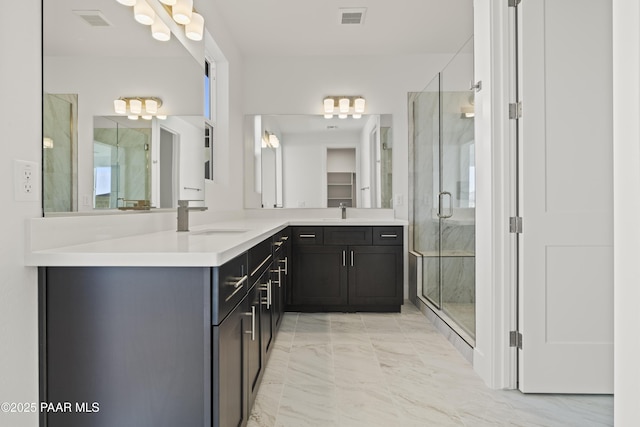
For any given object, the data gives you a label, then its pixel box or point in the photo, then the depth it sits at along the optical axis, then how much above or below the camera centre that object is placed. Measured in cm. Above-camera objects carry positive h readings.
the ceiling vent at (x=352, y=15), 336 +158
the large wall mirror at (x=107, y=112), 142 +40
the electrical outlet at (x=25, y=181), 122 +9
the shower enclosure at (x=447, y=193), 283 +14
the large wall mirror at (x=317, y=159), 439 +53
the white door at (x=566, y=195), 216 +8
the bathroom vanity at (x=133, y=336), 127 -37
